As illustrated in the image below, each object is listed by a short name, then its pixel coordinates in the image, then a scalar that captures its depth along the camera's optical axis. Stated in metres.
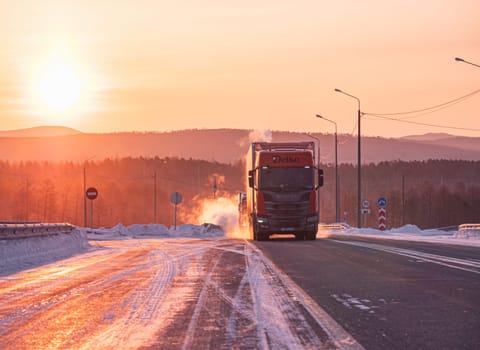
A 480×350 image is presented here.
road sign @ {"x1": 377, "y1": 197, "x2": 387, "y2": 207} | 49.89
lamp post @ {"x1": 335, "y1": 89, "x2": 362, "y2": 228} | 55.16
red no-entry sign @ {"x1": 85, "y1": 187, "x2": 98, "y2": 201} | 49.25
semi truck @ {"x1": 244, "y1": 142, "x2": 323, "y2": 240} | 34.34
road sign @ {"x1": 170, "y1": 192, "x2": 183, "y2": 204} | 52.58
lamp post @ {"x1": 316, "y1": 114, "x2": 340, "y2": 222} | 67.88
